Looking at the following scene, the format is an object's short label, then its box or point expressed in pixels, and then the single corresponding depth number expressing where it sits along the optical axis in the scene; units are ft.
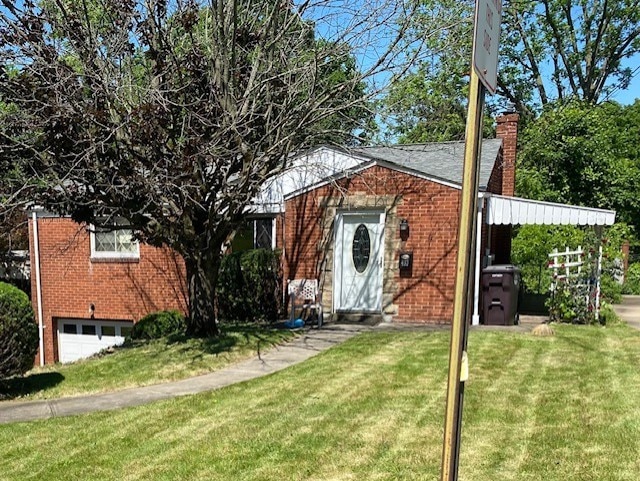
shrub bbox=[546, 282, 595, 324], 34.81
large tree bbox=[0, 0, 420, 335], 25.14
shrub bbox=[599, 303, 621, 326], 35.76
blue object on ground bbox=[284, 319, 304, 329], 36.35
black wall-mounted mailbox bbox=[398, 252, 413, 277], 35.55
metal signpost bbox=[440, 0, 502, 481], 6.07
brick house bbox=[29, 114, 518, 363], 35.60
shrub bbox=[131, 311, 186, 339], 38.27
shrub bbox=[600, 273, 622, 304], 51.90
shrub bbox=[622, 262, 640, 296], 67.00
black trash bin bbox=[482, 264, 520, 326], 33.50
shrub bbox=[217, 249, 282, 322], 39.37
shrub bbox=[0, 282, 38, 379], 21.85
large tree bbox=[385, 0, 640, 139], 75.56
